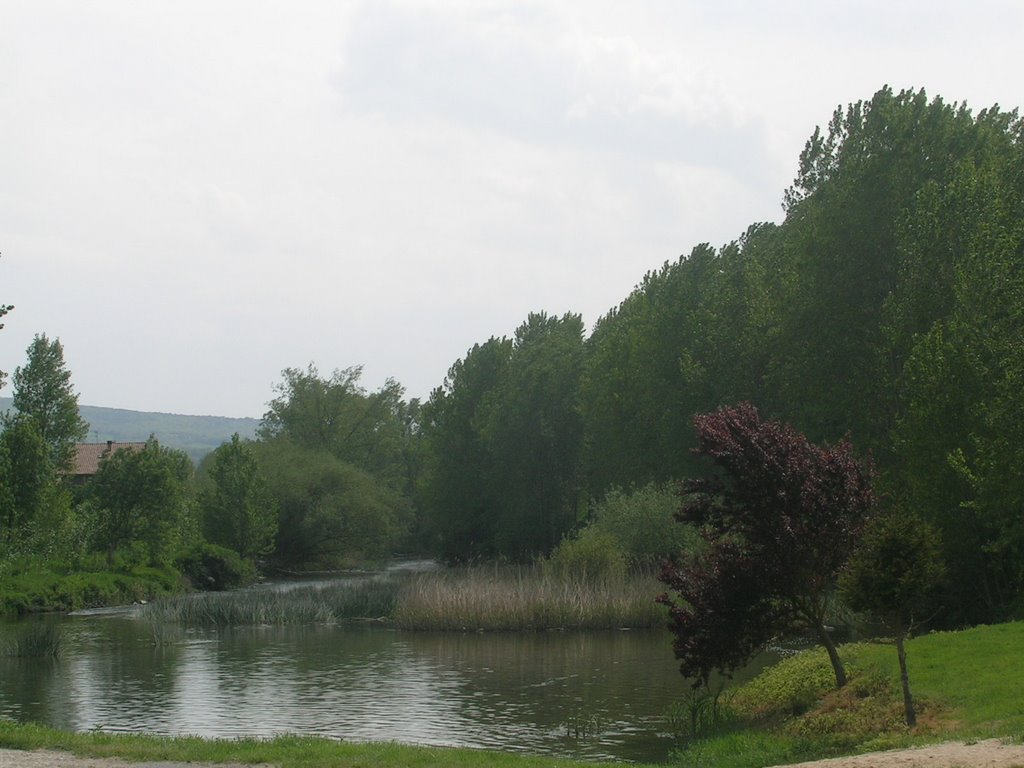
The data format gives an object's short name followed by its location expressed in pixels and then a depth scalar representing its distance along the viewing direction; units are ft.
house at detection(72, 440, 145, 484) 337.64
